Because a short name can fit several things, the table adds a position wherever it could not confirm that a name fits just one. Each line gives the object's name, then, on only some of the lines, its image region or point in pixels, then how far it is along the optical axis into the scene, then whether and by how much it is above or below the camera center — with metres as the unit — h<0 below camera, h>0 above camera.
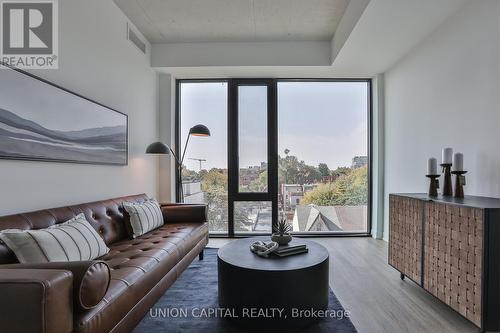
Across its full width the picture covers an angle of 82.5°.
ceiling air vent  3.56 +1.64
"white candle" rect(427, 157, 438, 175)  2.80 -0.02
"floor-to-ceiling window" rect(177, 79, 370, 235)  4.63 +0.05
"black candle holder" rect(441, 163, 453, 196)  2.60 -0.15
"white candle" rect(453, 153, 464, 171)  2.47 +0.02
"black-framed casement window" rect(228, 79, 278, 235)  4.62 +0.13
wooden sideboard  1.79 -0.65
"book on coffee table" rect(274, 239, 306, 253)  2.18 -0.65
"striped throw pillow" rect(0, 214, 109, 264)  1.53 -0.46
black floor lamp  3.60 +0.20
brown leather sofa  1.06 -0.61
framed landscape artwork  1.86 +0.32
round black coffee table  1.84 -0.83
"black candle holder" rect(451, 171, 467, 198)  2.45 -0.16
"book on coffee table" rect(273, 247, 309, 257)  2.13 -0.67
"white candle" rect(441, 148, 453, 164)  2.60 +0.09
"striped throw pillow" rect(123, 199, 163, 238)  2.74 -0.53
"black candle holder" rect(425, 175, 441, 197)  2.70 -0.20
